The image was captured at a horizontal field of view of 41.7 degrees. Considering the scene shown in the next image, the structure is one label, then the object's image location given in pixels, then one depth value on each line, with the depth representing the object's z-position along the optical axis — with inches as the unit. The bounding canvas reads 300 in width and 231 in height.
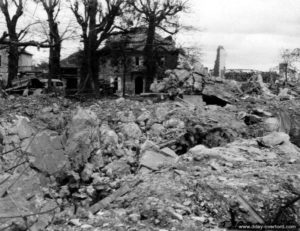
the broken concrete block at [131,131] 409.4
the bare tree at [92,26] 751.1
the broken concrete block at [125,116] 447.7
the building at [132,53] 829.8
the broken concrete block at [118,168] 320.8
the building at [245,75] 866.4
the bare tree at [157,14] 852.0
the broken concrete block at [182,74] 588.6
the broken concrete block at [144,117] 451.2
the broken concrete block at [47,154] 325.1
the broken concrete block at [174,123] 429.3
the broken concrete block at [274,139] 304.3
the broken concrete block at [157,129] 421.4
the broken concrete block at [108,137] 378.0
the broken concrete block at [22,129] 367.2
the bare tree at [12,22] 729.0
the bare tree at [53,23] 732.0
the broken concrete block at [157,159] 281.4
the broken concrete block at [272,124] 421.7
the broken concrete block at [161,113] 454.6
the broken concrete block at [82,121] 375.9
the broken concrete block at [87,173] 321.3
